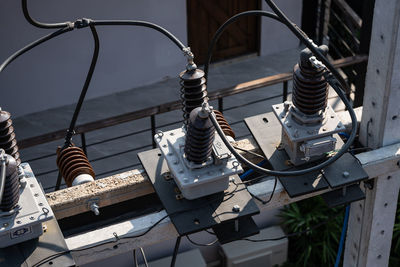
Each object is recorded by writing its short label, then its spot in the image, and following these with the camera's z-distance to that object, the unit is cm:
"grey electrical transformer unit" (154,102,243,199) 304
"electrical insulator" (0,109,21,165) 311
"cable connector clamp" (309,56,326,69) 308
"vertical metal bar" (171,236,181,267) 340
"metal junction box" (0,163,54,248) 298
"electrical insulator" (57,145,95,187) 365
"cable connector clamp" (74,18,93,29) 333
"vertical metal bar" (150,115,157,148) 590
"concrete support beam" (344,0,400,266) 337
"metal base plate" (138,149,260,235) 318
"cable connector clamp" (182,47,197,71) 313
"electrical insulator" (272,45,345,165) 323
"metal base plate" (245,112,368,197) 338
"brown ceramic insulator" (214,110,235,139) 367
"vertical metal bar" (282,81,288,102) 603
